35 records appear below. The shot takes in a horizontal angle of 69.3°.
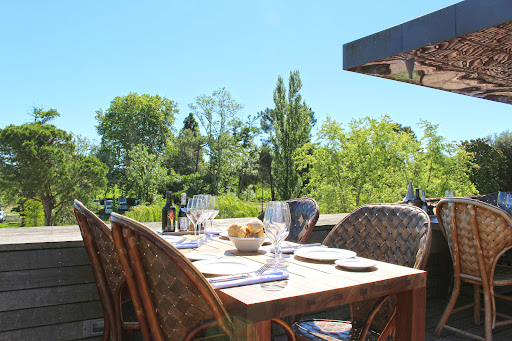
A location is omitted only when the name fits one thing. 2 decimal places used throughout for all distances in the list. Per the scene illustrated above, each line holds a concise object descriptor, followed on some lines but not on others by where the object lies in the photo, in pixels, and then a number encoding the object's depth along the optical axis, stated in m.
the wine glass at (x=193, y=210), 1.67
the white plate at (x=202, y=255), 1.33
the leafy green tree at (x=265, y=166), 25.59
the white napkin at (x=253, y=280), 1.00
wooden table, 0.88
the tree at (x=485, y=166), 15.32
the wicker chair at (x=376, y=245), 1.44
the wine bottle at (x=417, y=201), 3.17
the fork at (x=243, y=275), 1.04
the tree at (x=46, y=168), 15.24
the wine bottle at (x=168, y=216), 2.02
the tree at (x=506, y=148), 17.11
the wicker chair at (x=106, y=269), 1.42
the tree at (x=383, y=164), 11.00
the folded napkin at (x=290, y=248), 1.54
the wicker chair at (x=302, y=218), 2.08
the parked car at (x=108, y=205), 24.73
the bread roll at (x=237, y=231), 1.52
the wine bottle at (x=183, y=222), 2.09
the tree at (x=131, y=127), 32.09
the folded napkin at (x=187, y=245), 1.57
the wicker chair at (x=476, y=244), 2.13
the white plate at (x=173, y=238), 1.70
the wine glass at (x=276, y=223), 1.24
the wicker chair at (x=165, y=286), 0.88
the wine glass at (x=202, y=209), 1.68
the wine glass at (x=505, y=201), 2.65
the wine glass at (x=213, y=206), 1.71
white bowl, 1.50
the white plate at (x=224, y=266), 1.15
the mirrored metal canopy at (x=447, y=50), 3.01
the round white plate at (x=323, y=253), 1.38
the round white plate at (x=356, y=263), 1.21
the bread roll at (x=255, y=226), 1.52
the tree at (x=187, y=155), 25.56
